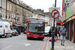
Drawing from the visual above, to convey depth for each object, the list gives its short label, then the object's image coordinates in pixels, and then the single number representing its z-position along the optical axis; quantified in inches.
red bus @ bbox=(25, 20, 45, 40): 878.4
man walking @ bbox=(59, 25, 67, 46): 589.4
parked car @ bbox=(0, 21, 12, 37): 998.4
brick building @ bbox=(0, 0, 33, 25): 1833.2
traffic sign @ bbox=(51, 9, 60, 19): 480.1
